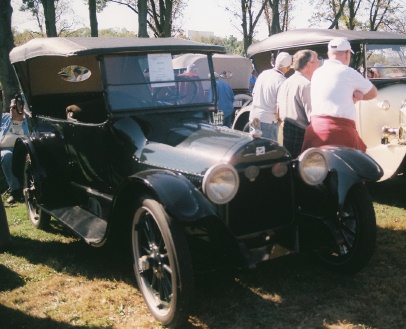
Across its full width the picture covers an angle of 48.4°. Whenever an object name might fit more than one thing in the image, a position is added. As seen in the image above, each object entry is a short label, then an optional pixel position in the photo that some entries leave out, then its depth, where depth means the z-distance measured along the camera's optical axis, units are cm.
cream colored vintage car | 501
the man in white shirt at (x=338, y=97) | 373
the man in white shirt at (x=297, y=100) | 439
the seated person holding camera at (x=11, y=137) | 574
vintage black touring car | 262
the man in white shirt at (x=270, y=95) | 506
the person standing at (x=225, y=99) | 687
